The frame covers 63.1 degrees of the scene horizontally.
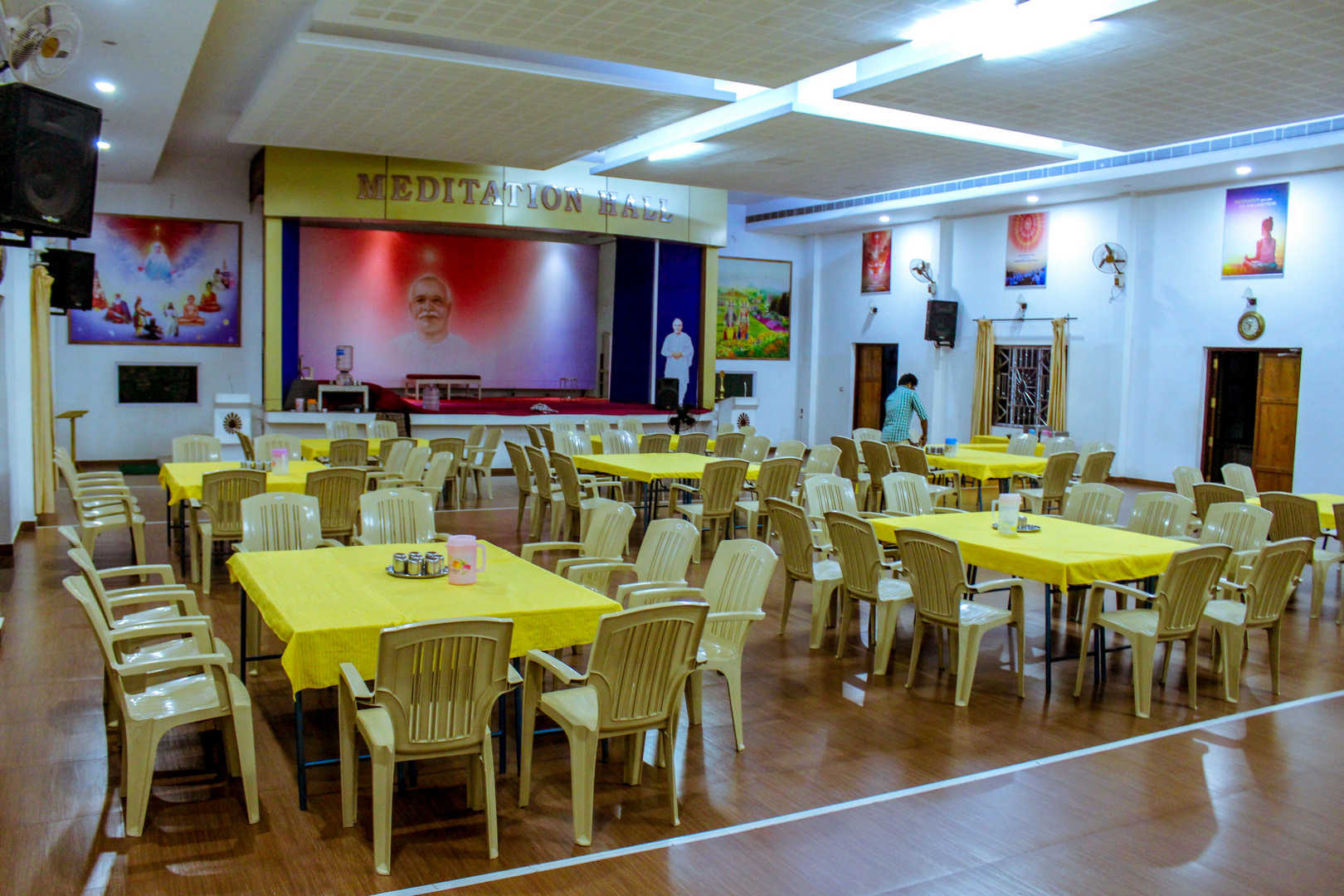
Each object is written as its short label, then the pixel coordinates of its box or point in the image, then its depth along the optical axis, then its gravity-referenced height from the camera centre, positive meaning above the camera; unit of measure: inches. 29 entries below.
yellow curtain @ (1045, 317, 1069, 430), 651.5 +0.8
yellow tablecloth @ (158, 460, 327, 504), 314.5 -37.0
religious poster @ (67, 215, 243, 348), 617.3 +40.1
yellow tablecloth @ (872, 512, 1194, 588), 224.7 -36.7
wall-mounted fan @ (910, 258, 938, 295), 736.3 +70.9
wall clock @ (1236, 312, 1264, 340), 552.4 +30.0
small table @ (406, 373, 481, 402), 740.0 -13.6
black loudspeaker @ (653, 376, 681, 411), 639.1 -15.3
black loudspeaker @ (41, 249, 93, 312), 443.5 +29.6
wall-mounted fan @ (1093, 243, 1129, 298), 604.4 +66.3
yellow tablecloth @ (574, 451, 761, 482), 376.8 -35.3
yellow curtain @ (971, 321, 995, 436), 700.0 -5.4
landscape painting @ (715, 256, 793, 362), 827.4 +47.7
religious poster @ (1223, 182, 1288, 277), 543.2 +77.8
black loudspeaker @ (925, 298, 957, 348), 719.1 +36.0
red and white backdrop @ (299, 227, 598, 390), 720.3 +37.8
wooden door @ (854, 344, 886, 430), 807.7 -9.8
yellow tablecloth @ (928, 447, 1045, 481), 427.8 -34.5
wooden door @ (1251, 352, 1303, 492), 544.7 -17.5
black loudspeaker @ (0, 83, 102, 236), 209.5 +37.8
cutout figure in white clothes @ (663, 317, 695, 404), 706.2 +8.8
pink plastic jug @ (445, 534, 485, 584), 187.0 -34.0
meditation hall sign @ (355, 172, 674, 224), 590.9 +95.4
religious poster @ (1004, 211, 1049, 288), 669.9 +80.3
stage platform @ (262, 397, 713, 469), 576.4 -30.2
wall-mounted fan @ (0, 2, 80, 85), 205.8 +58.9
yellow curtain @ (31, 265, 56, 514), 410.3 -14.6
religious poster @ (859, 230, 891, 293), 792.9 +82.1
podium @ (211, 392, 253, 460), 573.0 -34.9
